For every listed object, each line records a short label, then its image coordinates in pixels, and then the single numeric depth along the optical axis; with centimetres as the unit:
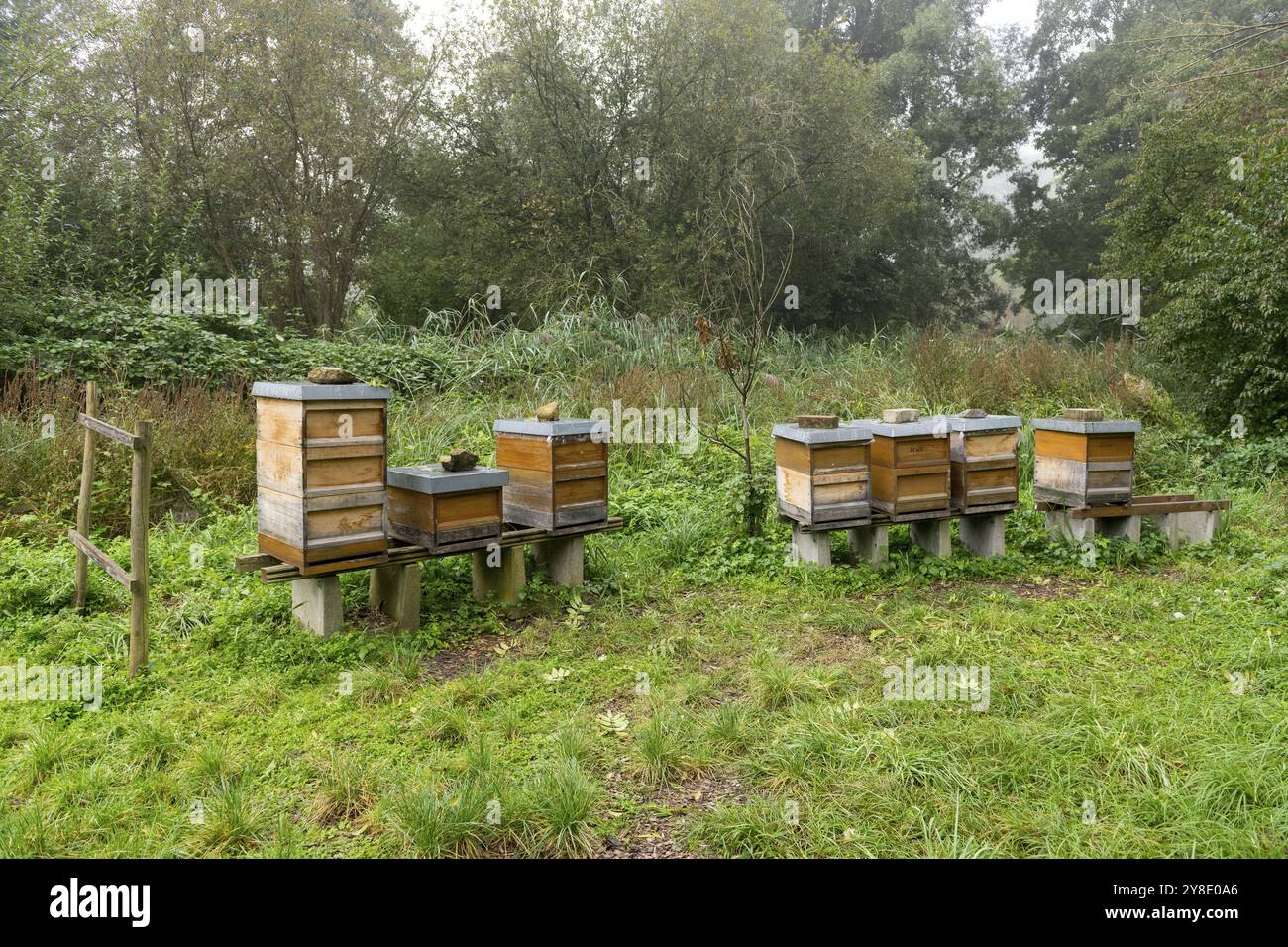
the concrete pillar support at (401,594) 511
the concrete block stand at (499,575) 563
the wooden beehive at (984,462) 628
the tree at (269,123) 1397
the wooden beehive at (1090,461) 638
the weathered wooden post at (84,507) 526
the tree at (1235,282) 918
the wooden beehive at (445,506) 501
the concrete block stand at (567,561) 590
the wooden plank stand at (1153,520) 661
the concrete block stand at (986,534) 658
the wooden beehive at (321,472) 439
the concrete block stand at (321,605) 479
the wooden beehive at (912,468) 600
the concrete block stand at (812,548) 614
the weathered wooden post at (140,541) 440
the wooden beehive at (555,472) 553
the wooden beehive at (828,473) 582
